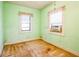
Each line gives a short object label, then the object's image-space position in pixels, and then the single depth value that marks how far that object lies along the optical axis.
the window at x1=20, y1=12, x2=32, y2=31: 2.86
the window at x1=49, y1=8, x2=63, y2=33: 2.10
